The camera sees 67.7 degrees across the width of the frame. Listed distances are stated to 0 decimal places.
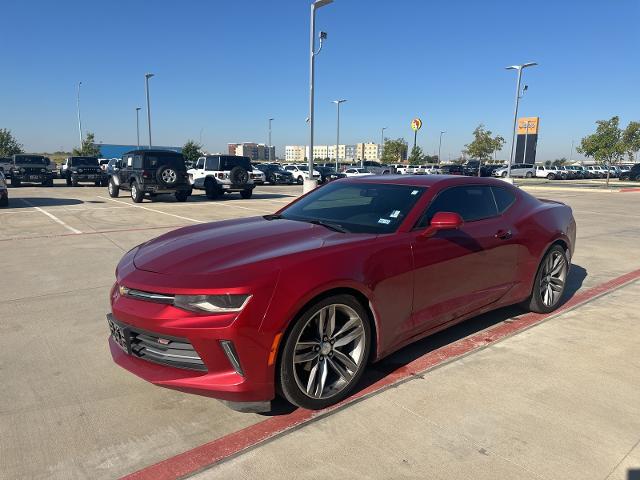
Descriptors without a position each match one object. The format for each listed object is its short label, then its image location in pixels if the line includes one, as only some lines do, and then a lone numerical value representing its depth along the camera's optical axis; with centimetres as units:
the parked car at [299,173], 3412
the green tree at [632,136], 3569
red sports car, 262
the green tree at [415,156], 6591
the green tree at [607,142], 3362
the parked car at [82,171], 2539
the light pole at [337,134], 5080
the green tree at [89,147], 5859
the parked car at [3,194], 1459
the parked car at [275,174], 3384
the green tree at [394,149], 7688
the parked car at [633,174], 4675
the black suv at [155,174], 1686
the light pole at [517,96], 3115
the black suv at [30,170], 2419
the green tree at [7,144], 5584
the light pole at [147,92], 3553
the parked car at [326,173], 3500
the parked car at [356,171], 3922
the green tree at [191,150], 6078
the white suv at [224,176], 1919
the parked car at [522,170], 5294
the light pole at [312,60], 1925
